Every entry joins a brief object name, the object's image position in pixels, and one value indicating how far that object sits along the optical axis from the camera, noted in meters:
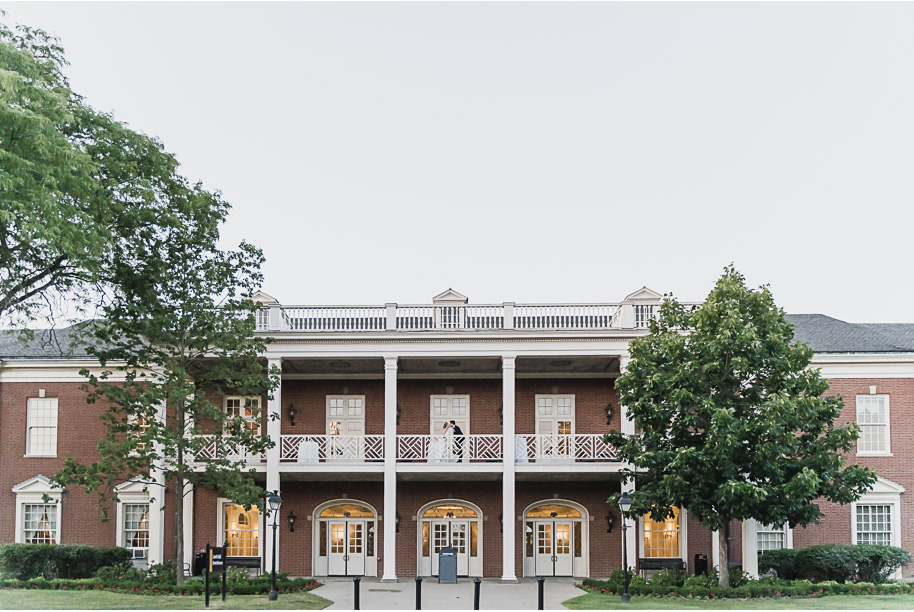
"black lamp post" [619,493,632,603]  22.16
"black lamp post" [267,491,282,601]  22.05
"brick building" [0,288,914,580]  26.30
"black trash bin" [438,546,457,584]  25.98
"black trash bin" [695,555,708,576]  25.83
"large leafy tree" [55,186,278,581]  21.81
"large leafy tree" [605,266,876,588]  21.25
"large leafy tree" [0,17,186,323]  16.77
